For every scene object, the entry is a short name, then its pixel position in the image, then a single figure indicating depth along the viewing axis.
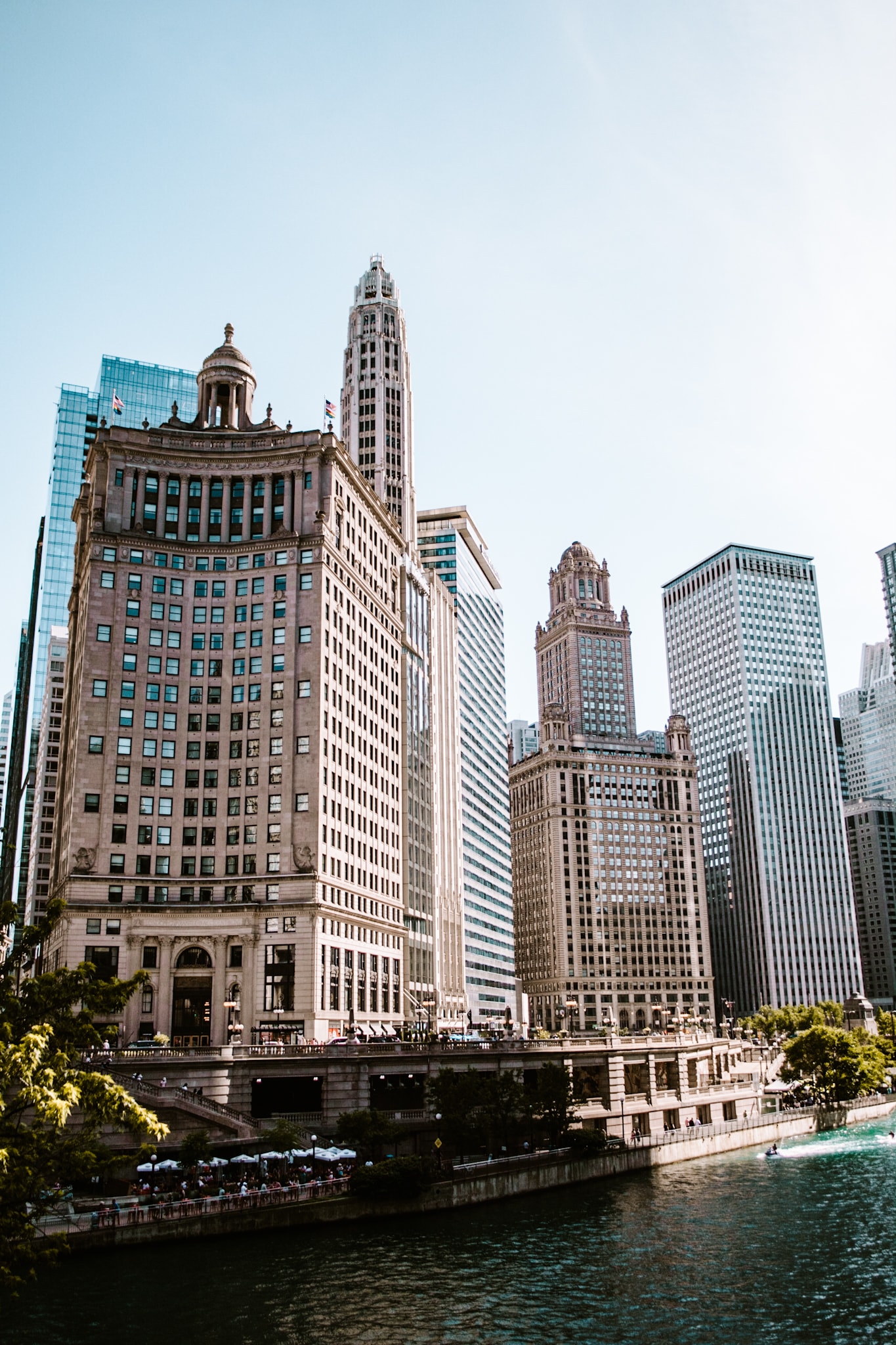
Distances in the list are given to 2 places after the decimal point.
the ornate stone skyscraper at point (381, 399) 181.00
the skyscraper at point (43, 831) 192.88
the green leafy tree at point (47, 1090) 37.78
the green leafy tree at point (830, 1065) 144.25
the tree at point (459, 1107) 89.25
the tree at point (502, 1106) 91.19
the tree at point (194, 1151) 75.38
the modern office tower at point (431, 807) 157.12
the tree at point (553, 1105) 94.31
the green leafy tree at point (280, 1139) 79.69
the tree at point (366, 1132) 83.25
